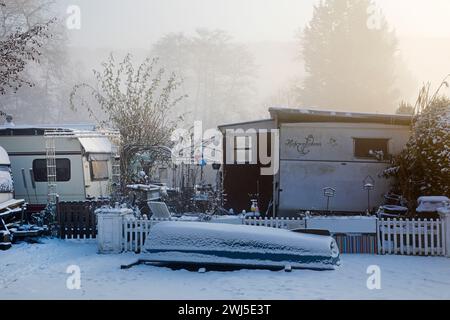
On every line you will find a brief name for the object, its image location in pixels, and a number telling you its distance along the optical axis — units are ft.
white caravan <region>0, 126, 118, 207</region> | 53.06
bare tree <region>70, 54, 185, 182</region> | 68.39
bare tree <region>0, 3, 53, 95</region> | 41.86
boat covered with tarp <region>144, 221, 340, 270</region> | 29.50
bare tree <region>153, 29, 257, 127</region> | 154.81
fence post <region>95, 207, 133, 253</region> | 35.68
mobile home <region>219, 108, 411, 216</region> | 48.98
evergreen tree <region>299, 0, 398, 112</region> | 121.29
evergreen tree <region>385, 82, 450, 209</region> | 40.75
